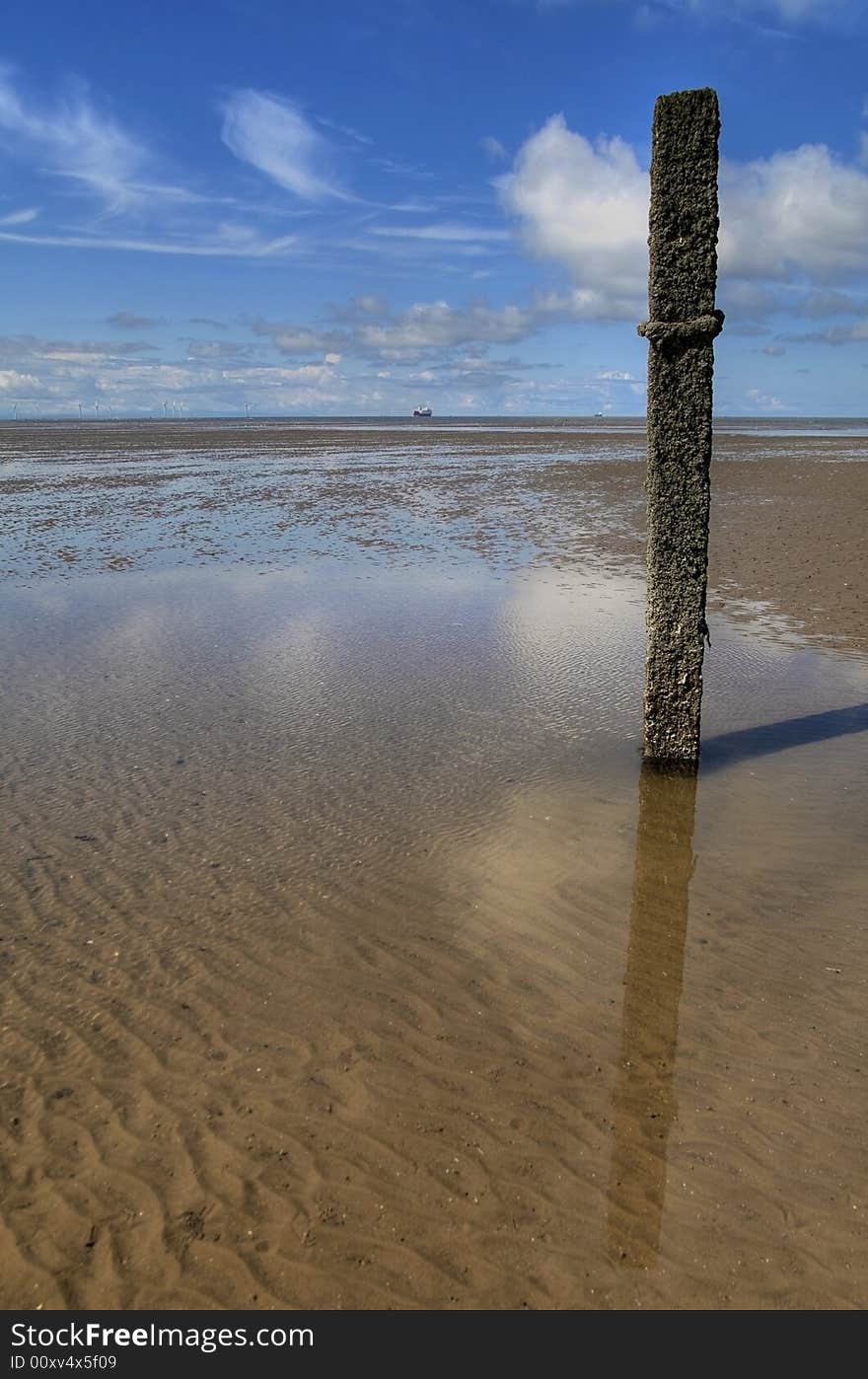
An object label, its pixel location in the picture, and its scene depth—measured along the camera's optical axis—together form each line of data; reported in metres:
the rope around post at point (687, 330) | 6.86
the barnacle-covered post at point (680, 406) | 6.70
